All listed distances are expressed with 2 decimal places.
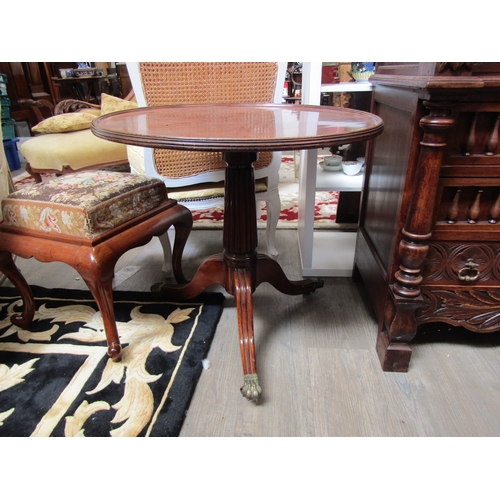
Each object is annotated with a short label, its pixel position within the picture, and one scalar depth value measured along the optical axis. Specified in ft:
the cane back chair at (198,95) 4.41
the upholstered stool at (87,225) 3.36
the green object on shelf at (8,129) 11.07
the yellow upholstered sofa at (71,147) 6.84
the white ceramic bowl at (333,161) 5.33
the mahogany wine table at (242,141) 2.46
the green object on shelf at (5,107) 11.65
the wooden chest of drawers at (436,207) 2.85
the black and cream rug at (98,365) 3.10
